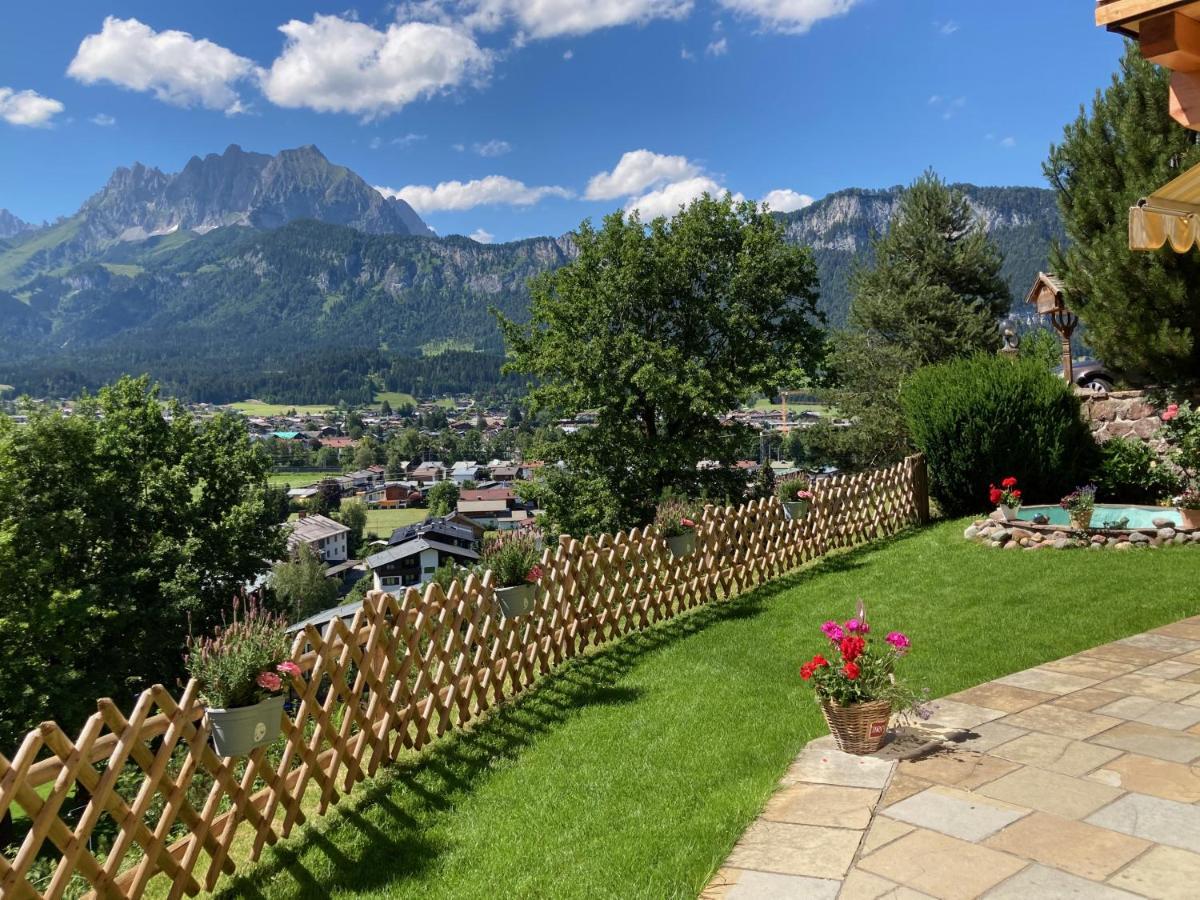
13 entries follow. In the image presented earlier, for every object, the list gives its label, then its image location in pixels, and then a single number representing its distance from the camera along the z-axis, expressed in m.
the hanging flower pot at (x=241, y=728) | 3.75
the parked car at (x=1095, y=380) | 17.38
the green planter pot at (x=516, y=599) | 6.34
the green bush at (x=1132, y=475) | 12.55
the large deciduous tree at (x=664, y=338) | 19.53
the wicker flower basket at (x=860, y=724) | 4.29
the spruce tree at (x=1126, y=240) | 12.46
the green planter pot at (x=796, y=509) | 10.90
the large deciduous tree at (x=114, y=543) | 16.73
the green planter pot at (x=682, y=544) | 8.88
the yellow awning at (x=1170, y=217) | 5.08
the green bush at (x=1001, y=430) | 12.45
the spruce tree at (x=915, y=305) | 24.50
